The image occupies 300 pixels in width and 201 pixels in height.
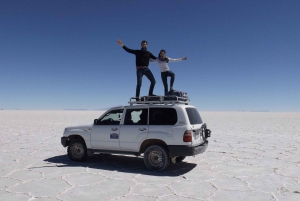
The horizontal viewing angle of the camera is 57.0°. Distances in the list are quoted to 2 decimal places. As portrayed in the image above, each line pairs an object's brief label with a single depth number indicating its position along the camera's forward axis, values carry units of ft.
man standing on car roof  29.09
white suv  22.53
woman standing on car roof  28.86
